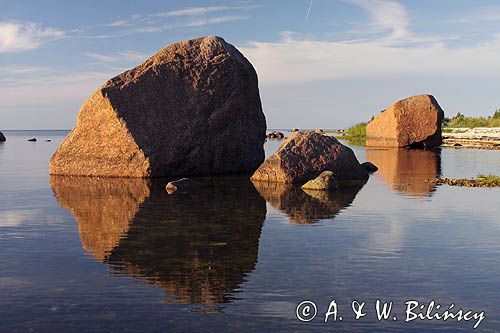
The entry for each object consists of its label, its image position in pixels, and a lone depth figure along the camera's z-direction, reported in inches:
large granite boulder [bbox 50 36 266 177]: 845.2
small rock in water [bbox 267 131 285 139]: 3575.5
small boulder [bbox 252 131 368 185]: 796.6
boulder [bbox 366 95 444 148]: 1863.9
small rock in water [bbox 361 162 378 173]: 1034.1
